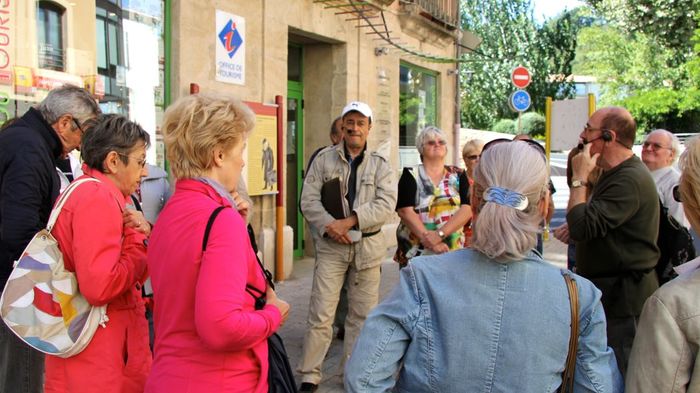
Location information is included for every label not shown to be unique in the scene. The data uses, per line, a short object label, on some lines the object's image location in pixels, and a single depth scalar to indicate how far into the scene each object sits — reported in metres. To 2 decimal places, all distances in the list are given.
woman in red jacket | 2.50
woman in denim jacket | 1.82
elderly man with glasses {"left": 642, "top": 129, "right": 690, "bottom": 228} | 5.55
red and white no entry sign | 14.70
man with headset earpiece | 3.37
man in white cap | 4.81
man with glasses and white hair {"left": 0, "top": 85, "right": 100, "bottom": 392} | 3.04
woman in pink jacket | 2.07
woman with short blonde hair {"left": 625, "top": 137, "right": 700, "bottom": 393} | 1.76
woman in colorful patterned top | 5.04
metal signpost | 14.65
